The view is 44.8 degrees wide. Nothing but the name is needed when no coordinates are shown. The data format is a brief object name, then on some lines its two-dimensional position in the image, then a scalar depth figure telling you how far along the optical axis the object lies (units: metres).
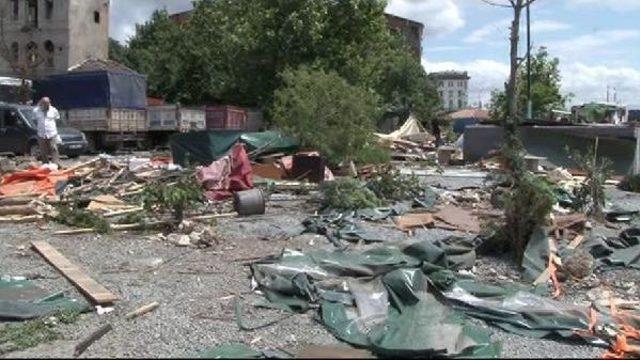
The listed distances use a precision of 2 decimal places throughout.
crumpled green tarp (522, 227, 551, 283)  8.66
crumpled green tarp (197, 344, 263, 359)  5.29
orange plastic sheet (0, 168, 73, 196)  14.75
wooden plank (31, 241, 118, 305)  6.97
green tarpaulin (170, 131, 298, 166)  19.77
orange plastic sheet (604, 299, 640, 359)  6.05
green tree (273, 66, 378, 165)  17.83
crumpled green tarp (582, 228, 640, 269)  9.35
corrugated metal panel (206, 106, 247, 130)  36.38
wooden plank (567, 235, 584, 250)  9.84
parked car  26.73
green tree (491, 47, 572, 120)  51.00
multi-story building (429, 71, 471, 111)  145.00
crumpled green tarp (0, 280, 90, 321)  6.51
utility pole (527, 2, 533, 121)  32.65
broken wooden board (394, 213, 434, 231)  11.89
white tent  36.50
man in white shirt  19.78
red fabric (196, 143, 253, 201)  14.87
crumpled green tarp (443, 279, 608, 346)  6.54
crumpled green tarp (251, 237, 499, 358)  5.77
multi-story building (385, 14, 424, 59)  102.38
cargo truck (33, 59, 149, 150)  32.50
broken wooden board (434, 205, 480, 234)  11.81
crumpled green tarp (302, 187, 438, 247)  10.79
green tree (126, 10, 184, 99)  51.81
